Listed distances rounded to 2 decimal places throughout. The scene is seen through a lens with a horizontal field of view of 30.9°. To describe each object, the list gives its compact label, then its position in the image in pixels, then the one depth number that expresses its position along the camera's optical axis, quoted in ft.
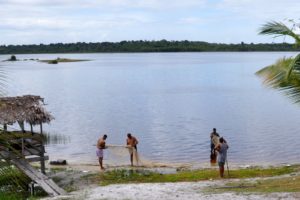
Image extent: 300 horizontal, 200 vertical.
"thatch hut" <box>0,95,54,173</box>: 61.82
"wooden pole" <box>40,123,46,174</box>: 62.90
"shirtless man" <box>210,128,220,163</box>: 80.81
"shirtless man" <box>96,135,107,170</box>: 73.62
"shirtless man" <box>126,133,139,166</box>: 76.48
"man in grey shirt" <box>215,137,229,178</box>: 60.75
